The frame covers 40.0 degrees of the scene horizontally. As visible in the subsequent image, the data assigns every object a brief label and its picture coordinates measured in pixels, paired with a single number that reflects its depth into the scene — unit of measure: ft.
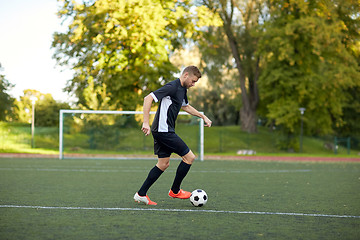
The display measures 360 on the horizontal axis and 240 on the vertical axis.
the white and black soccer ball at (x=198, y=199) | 22.11
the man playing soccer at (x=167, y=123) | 21.56
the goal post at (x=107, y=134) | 83.97
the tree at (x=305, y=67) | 104.17
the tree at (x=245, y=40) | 123.12
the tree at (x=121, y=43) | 82.84
